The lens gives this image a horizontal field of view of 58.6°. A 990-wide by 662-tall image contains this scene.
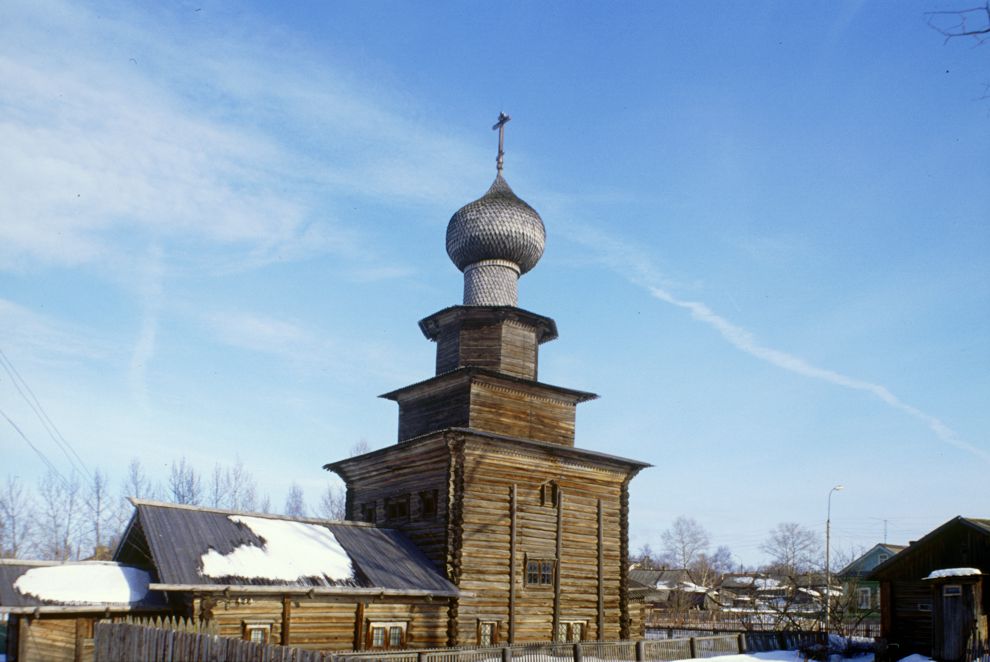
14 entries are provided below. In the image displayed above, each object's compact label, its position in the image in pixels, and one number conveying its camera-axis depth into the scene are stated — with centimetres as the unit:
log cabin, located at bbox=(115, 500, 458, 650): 2139
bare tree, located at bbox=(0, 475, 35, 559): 7031
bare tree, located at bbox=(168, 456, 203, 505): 6706
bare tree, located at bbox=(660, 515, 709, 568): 13475
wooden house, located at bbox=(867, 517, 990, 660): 2662
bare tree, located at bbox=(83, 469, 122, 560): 6988
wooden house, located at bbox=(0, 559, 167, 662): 1986
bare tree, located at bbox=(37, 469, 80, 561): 7038
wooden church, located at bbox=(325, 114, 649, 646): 2700
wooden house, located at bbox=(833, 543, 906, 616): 6771
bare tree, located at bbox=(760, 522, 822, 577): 8585
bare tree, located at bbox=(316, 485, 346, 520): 7213
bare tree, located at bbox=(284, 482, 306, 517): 8308
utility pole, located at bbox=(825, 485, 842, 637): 3606
